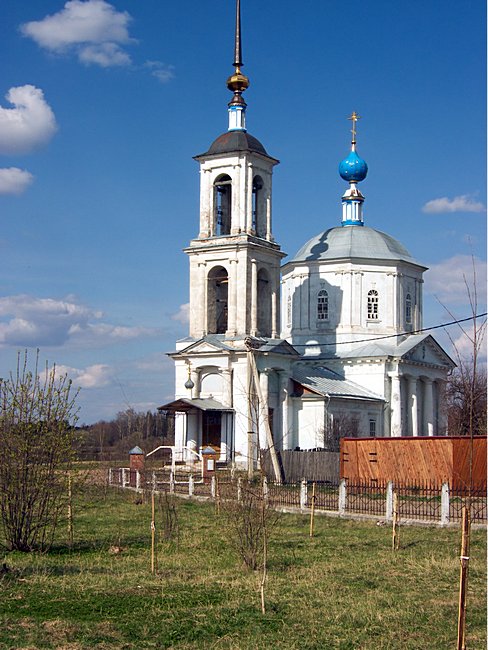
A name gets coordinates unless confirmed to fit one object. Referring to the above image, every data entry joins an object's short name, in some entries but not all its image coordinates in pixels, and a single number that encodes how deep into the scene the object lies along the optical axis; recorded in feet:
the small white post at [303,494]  82.58
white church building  138.92
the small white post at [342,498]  77.87
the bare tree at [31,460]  52.60
